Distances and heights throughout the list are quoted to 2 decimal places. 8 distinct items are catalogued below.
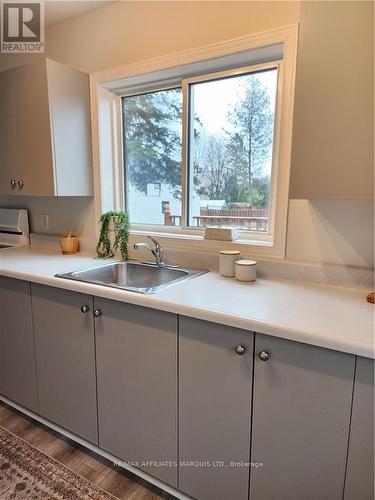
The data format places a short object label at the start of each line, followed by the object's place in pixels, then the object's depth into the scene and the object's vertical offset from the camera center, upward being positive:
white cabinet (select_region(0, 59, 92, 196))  1.95 +0.42
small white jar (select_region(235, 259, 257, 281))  1.54 -0.34
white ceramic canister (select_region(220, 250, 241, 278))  1.62 -0.31
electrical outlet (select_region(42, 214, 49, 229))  2.53 -0.19
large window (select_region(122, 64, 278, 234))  1.76 +0.29
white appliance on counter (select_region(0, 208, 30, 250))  2.55 -0.25
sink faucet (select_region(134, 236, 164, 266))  1.89 -0.31
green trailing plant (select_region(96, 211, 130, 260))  2.06 -0.24
